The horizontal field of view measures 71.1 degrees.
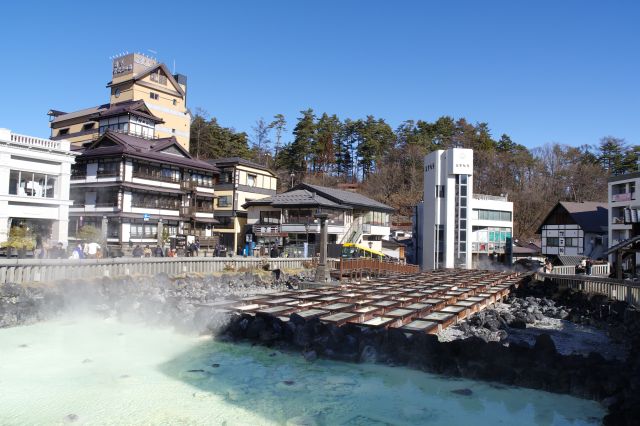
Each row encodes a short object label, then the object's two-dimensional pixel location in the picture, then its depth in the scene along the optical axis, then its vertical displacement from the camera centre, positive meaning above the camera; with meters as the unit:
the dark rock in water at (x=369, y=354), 11.49 -2.99
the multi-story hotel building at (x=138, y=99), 53.00 +16.40
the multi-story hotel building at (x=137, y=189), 36.53 +3.90
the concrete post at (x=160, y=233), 33.08 +0.05
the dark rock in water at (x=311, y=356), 11.74 -3.11
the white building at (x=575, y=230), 46.88 +1.42
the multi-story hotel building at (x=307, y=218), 41.09 +1.87
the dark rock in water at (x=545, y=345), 10.01 -2.34
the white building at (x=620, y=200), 40.50 +4.07
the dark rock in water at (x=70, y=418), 8.07 -3.37
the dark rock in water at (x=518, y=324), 17.50 -3.21
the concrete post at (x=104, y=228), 28.67 +0.31
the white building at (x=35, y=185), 28.61 +3.13
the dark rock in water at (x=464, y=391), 9.48 -3.22
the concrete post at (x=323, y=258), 22.23 -1.10
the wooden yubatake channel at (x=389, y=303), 13.87 -2.46
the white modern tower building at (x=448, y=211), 40.25 +2.68
